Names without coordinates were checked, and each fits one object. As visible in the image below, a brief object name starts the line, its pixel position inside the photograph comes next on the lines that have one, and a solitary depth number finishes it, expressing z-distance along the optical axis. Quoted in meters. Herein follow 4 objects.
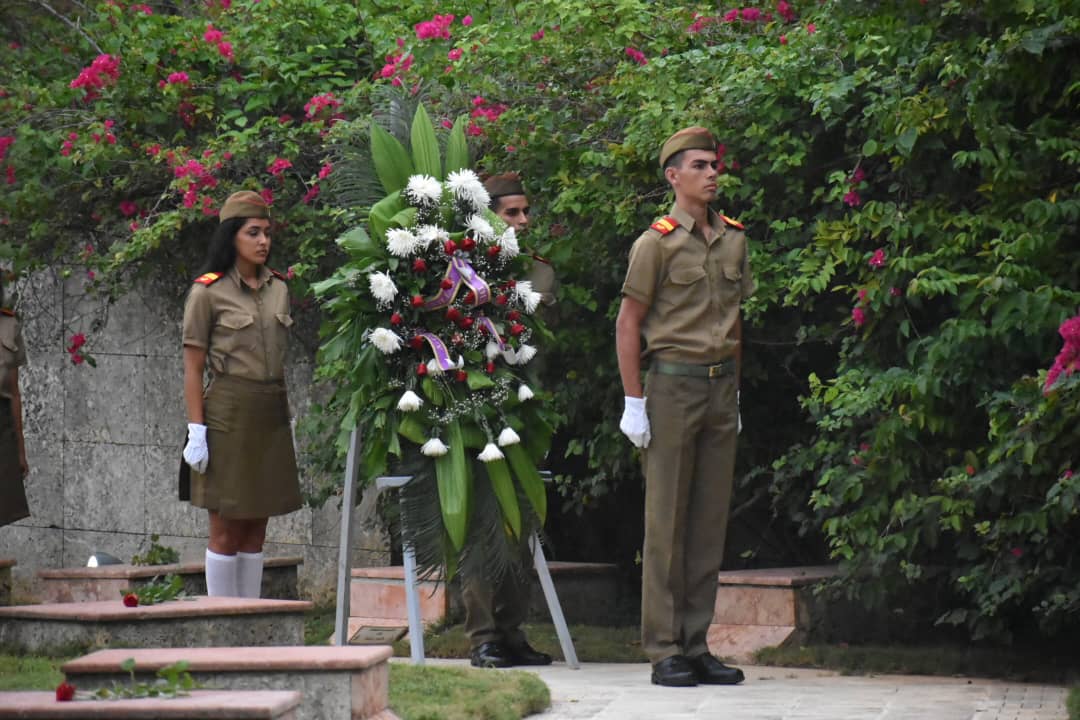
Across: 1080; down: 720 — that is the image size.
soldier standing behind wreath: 14.36
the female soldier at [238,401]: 14.56
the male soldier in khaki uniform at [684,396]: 13.15
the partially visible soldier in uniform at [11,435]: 17.28
